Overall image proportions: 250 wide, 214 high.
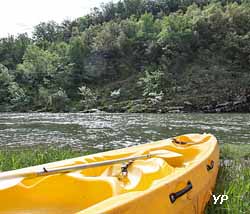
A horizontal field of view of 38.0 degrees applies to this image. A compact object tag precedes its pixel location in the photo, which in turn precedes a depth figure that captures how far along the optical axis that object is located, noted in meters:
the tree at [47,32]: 101.47
